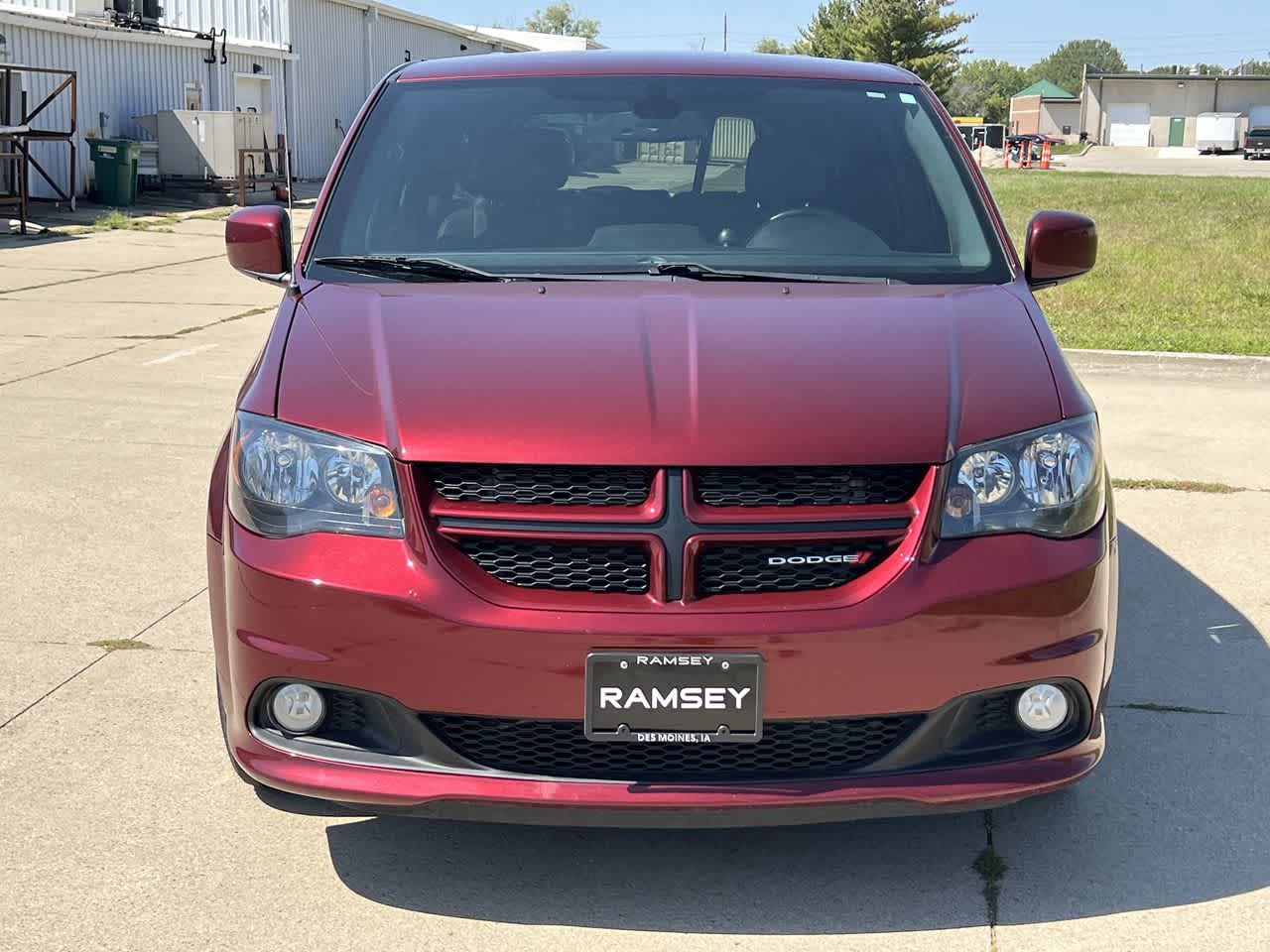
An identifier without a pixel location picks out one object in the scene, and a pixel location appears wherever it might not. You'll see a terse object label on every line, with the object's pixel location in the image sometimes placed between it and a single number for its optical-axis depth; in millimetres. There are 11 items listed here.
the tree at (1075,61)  185625
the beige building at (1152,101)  102688
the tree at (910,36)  76250
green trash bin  25547
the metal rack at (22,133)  20047
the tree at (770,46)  144725
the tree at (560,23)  139750
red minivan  2803
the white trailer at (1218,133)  84375
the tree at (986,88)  136925
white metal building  26406
